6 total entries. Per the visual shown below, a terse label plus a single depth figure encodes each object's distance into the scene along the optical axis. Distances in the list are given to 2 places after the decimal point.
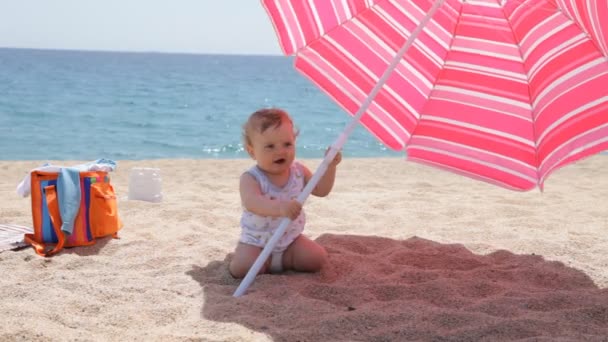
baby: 3.45
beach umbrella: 3.55
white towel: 3.89
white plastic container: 5.21
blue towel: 3.91
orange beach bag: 3.93
